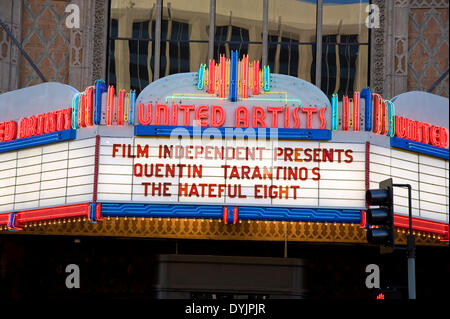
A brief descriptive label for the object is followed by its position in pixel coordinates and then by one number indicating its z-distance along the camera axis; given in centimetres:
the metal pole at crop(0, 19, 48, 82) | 2335
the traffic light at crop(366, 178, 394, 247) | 1262
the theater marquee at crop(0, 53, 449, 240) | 1916
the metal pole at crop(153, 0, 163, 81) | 2428
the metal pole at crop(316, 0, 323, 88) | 2423
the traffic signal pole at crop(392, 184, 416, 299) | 1359
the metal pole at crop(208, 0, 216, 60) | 2443
